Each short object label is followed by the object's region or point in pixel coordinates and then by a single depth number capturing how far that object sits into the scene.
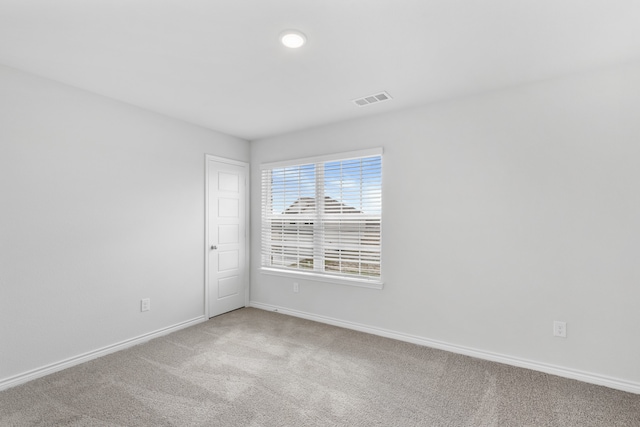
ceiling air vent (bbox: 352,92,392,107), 2.83
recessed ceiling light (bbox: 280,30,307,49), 1.89
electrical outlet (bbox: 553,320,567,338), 2.43
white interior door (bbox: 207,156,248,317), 3.88
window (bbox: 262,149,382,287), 3.40
